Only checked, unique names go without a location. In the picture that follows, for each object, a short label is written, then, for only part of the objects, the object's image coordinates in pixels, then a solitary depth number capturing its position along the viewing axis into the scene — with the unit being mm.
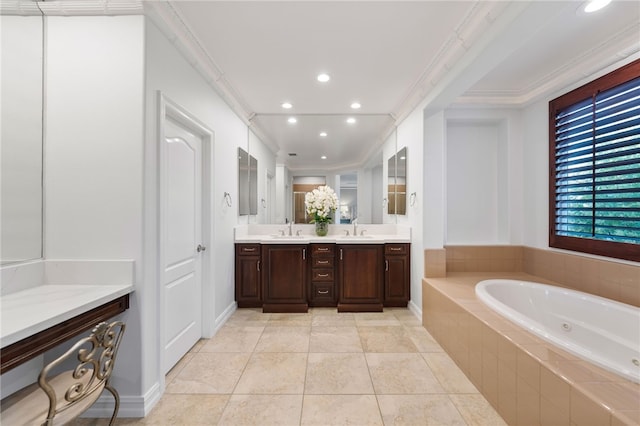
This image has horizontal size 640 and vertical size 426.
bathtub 1560
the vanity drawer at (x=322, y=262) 3207
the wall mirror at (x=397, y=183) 3305
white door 1939
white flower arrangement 3550
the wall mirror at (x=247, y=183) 3230
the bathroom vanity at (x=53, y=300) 1035
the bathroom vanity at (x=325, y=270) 3164
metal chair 1004
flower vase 3535
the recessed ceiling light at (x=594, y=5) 1604
